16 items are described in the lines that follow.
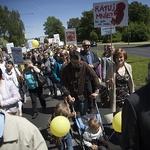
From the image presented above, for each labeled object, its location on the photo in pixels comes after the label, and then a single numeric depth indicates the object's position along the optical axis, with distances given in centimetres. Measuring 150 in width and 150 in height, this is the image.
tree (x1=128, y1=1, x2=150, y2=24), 5459
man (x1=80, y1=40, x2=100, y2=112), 409
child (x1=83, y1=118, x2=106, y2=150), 256
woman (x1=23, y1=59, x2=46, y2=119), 424
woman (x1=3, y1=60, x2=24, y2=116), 411
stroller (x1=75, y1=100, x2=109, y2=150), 260
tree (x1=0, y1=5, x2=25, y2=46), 4785
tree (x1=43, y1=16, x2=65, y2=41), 7850
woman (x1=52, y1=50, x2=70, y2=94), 467
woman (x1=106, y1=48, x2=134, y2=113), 275
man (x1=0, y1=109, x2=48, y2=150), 116
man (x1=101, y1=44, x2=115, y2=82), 421
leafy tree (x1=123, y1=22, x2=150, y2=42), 3678
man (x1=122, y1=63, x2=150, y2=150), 101
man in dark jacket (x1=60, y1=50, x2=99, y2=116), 284
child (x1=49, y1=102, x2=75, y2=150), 257
